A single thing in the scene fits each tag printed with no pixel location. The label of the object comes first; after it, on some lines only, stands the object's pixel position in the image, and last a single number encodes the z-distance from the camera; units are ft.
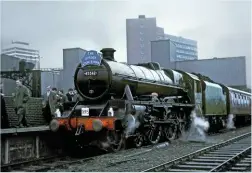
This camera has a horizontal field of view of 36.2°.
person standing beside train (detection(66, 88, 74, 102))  44.96
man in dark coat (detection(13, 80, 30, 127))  36.06
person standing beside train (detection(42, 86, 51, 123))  43.86
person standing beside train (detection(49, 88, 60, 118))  41.06
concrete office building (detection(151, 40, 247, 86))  127.54
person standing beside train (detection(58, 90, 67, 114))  41.78
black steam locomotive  35.53
